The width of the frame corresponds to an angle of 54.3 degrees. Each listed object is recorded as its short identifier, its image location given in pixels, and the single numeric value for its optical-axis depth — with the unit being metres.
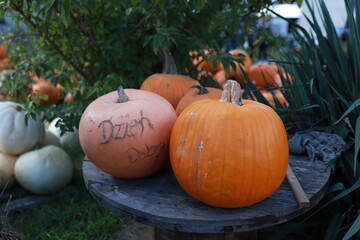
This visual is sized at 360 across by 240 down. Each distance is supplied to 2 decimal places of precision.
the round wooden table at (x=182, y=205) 1.02
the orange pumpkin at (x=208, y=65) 3.62
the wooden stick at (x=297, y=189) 1.08
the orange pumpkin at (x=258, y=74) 3.58
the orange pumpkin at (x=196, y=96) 1.44
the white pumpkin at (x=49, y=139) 2.68
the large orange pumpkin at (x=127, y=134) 1.17
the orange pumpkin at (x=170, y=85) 1.68
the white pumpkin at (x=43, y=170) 2.32
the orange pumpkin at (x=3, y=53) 4.67
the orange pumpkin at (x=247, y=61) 3.89
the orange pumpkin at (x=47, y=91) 3.58
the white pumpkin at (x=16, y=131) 2.30
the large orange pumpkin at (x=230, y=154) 1.04
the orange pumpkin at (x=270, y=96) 2.49
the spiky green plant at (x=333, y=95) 1.56
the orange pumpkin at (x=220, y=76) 3.60
